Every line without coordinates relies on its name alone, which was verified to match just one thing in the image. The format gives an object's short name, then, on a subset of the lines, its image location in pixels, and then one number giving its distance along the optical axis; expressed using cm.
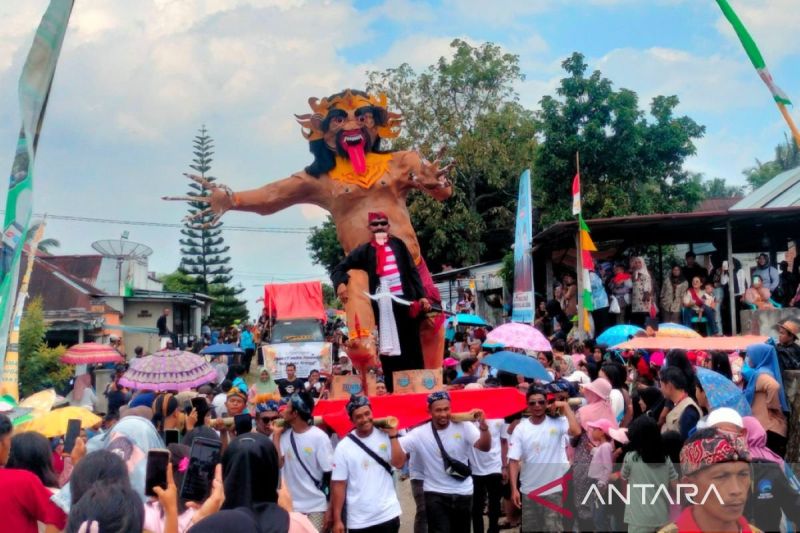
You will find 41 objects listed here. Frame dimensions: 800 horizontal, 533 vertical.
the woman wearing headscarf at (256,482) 353
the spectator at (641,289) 1456
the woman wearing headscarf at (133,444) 418
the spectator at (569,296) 1594
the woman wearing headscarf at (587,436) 698
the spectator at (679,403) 611
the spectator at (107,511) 320
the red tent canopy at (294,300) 2180
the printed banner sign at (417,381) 823
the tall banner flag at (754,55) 764
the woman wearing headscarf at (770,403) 667
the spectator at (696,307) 1400
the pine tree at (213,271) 4828
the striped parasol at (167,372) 953
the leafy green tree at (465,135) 2991
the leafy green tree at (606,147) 2241
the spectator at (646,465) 539
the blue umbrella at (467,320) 1820
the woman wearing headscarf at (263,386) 985
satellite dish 3061
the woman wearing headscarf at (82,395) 1386
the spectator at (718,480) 327
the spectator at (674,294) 1452
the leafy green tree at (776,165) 4148
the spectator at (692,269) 1488
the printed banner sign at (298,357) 1934
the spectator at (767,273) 1424
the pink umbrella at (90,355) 1534
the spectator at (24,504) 418
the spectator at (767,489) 524
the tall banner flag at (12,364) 784
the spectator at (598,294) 1442
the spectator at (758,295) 1297
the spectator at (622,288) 1495
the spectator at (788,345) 733
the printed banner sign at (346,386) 824
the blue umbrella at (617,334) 1262
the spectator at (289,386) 1109
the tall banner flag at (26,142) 707
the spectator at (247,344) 2547
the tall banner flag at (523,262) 1332
